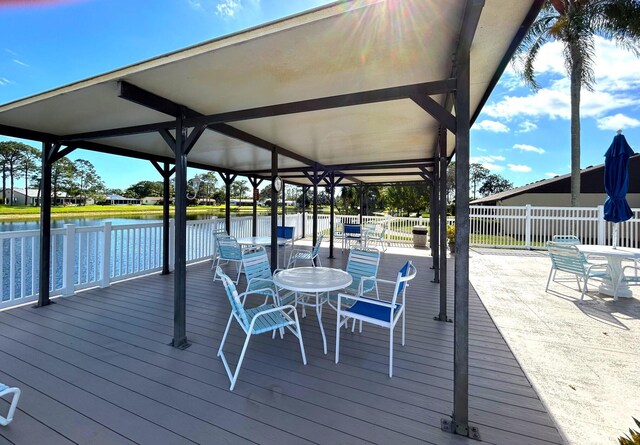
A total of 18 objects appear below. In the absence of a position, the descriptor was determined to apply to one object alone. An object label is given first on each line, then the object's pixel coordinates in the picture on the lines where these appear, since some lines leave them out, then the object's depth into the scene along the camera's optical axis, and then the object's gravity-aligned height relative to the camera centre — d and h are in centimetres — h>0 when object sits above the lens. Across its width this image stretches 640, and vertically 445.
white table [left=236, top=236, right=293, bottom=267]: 575 -45
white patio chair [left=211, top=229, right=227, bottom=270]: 615 -34
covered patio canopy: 152 +113
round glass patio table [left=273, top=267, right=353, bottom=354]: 260 -62
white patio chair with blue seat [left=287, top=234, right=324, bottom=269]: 464 -65
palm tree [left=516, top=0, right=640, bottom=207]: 838 +622
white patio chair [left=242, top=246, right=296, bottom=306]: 306 -66
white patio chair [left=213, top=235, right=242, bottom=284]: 502 -55
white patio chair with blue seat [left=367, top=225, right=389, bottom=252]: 862 -68
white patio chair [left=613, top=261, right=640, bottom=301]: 393 -86
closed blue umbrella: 405 +67
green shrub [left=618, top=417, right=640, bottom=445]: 101 -81
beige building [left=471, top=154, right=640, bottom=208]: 1185 +144
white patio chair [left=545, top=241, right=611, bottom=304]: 412 -63
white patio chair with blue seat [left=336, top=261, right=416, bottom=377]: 230 -83
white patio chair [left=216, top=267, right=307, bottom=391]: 212 -85
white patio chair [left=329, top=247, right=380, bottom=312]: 335 -60
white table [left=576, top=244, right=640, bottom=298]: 395 -55
